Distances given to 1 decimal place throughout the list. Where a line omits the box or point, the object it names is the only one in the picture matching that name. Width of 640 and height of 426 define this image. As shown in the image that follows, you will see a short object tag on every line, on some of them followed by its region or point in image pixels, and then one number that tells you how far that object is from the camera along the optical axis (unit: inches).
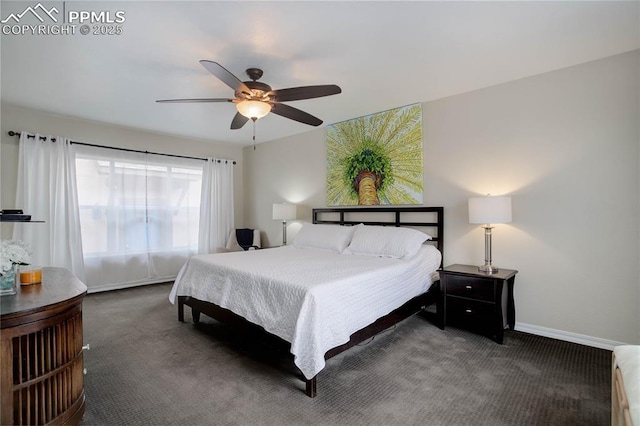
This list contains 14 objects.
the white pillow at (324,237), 151.1
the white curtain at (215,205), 218.7
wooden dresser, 54.3
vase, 63.4
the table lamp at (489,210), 112.5
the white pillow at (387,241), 129.2
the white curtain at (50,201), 152.2
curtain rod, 150.4
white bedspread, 79.3
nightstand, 110.3
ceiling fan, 95.0
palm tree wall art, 151.3
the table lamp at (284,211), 194.2
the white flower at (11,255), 62.8
